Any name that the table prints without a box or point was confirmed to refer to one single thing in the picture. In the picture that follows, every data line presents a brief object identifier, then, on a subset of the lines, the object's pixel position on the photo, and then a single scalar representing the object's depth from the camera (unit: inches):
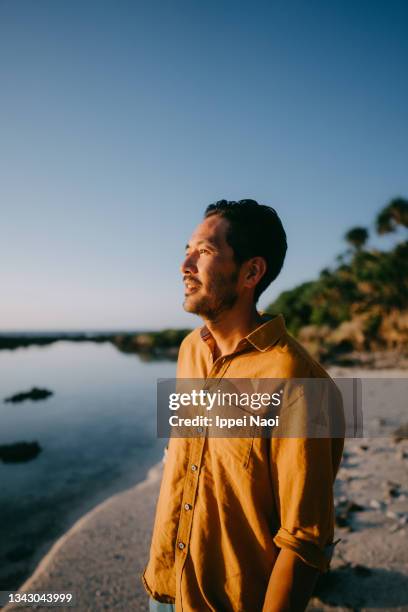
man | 52.4
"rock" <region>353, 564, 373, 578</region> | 139.7
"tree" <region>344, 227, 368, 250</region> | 1264.8
